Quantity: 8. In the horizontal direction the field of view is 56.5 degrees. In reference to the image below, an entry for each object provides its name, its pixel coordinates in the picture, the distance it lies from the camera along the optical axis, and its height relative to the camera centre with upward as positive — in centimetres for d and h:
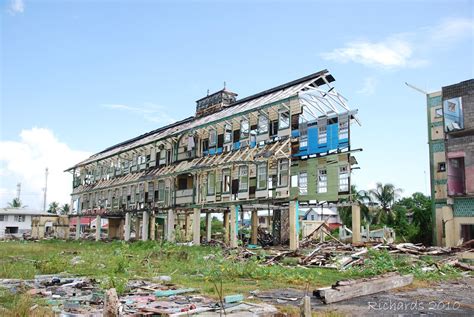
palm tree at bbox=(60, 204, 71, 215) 9164 +90
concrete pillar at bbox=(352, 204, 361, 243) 2600 -54
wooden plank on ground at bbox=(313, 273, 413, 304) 993 -177
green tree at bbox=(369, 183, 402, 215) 5906 +280
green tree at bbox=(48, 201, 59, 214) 9812 +128
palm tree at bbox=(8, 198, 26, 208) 9169 +197
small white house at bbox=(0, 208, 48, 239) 6731 -132
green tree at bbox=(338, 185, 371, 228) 5577 +48
